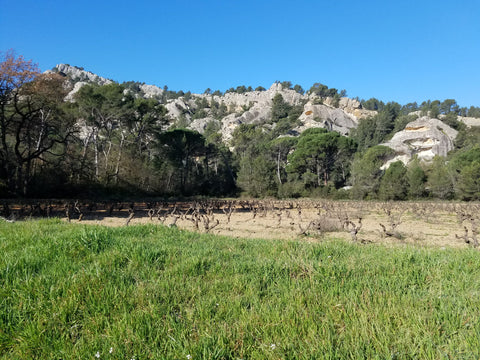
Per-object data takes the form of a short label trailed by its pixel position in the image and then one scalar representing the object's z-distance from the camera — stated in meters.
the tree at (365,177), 36.66
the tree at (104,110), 26.53
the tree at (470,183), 30.80
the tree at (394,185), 35.22
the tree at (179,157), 35.12
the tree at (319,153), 41.91
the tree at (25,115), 18.09
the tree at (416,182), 35.34
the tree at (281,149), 47.34
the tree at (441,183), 34.12
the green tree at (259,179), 38.56
